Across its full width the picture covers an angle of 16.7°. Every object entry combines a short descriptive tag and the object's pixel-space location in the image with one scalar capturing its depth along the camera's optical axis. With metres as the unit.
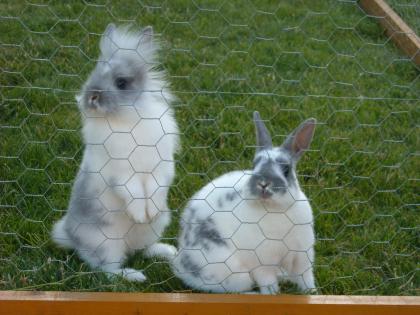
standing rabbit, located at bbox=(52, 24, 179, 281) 2.06
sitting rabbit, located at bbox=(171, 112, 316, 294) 2.03
